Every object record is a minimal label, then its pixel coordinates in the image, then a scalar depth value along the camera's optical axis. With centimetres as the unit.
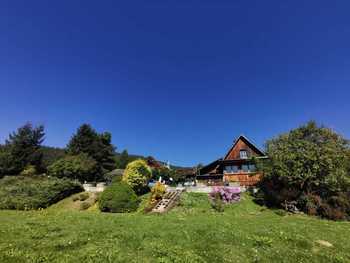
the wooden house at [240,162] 3338
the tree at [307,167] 2053
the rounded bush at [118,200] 2175
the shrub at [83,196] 2838
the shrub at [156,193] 2419
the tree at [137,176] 2800
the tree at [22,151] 4632
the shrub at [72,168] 4228
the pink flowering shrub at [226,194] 2438
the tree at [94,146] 6221
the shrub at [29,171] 4379
